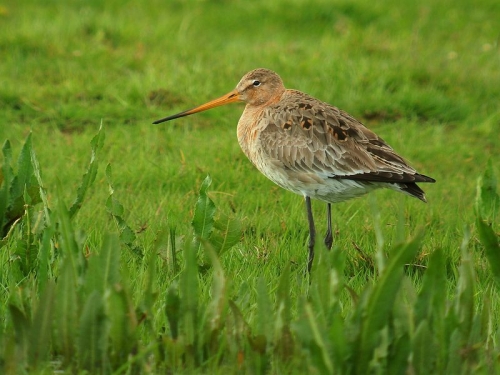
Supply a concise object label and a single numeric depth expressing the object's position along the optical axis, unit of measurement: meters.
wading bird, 11.18
